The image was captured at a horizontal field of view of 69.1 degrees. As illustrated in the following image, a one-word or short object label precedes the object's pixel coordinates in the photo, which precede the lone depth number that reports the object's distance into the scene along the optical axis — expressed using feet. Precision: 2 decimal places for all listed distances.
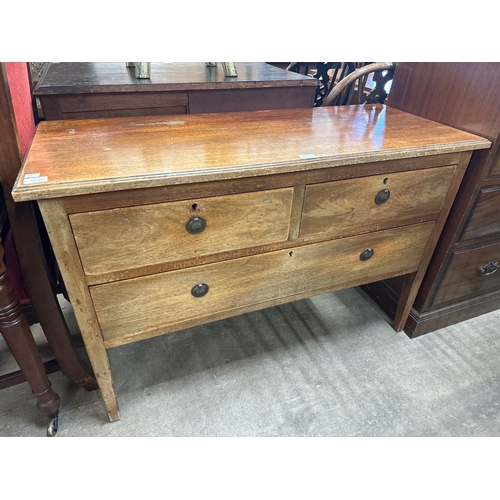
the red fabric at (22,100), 3.03
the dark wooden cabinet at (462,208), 3.68
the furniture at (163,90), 3.96
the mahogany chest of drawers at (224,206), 2.66
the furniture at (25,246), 2.70
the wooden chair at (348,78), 4.77
